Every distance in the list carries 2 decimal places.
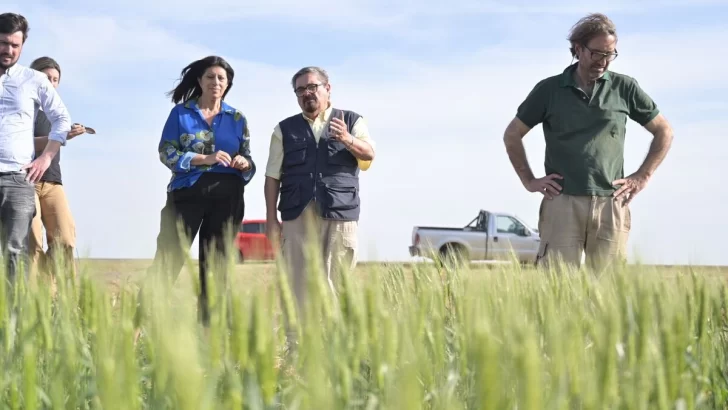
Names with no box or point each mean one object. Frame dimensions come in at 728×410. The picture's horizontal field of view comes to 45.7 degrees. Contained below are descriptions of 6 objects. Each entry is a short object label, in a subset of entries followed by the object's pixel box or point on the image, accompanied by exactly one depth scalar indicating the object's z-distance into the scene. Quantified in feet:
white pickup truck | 73.87
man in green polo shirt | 12.94
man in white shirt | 13.74
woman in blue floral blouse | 14.42
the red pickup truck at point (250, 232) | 68.81
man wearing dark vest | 14.44
